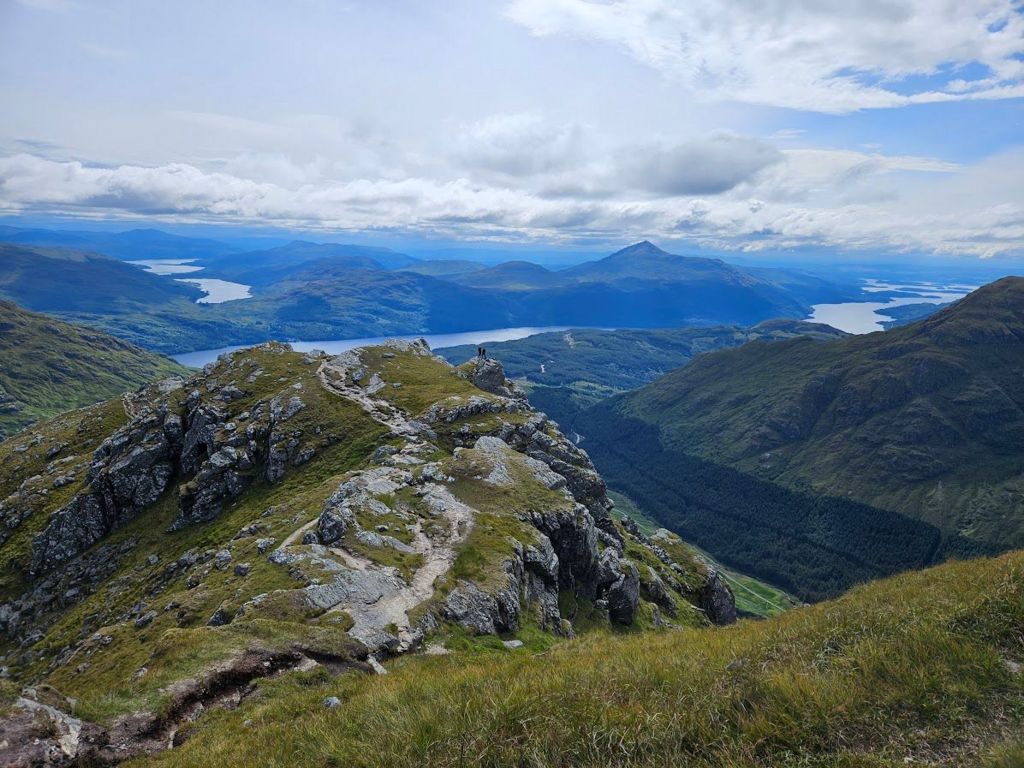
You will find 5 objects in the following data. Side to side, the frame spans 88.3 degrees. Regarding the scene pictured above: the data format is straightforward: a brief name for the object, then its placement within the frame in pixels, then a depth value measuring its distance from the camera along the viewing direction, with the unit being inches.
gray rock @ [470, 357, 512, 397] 5029.5
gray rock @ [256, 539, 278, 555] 2100.1
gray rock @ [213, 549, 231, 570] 2113.7
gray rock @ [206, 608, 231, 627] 1514.5
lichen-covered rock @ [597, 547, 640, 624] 2588.6
